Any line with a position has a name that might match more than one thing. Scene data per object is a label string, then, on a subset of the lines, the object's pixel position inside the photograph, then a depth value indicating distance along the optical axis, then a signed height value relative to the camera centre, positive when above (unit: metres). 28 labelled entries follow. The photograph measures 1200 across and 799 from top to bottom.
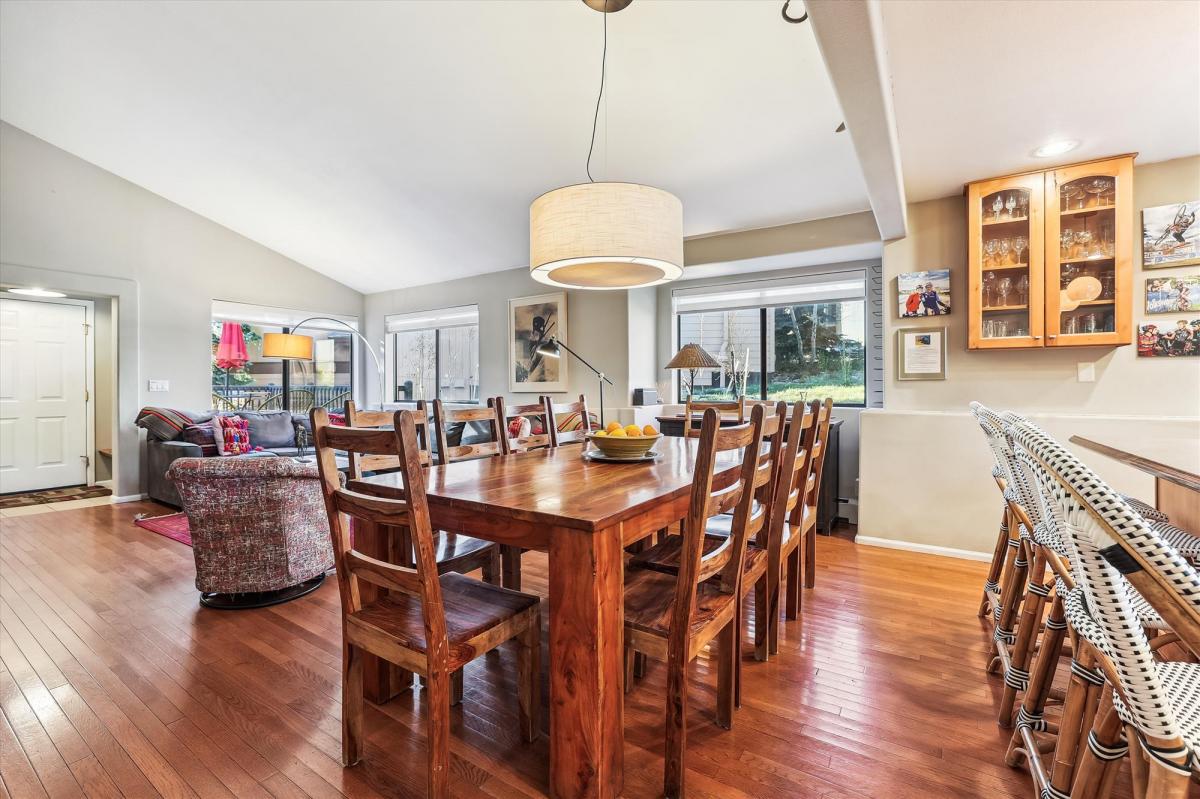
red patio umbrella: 5.56 +0.52
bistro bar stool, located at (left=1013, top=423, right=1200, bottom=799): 0.69 -0.29
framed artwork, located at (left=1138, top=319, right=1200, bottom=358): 2.83 +0.31
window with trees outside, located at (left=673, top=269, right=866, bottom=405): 4.48 +0.55
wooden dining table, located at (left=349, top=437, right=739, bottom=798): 1.28 -0.46
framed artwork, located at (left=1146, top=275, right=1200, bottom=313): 2.81 +0.55
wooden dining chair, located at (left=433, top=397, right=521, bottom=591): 2.28 -0.24
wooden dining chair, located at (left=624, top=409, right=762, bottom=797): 1.34 -0.60
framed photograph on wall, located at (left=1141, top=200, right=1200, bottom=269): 2.81 +0.87
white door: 5.36 +0.01
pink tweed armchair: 2.53 -0.62
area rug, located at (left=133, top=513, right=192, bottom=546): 3.94 -1.03
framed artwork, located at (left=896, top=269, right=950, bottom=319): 3.40 +0.67
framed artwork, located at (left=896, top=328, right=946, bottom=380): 3.44 +0.28
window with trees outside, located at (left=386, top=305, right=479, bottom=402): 6.59 +0.56
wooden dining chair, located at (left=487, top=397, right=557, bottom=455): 2.80 -0.19
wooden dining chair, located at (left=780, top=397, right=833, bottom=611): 2.31 -0.57
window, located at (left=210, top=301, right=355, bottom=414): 6.49 +0.34
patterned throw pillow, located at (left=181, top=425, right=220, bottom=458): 5.11 -0.39
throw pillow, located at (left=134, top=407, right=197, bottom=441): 5.13 -0.24
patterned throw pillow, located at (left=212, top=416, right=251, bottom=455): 5.08 -0.37
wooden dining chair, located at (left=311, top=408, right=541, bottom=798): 1.26 -0.61
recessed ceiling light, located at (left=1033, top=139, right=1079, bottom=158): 2.70 +1.29
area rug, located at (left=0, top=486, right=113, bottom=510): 5.01 -1.00
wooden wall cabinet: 2.85 +0.79
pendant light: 1.86 +0.61
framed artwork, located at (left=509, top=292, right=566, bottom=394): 5.59 +0.62
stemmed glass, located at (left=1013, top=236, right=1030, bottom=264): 3.10 +0.89
